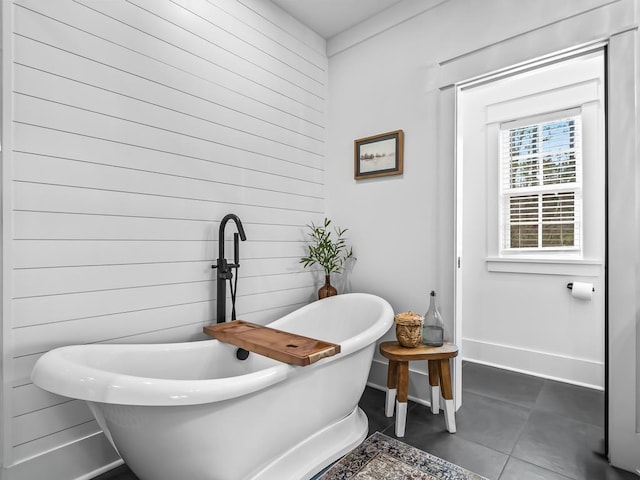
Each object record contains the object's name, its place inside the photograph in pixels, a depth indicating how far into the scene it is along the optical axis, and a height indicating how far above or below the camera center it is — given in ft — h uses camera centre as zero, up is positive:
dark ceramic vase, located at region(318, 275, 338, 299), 8.89 -1.24
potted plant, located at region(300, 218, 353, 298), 9.03 -0.25
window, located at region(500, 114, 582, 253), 9.06 +1.52
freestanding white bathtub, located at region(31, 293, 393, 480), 3.69 -2.13
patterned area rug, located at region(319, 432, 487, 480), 5.33 -3.54
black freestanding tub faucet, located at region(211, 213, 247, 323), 6.70 -0.50
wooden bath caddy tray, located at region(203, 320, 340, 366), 4.74 -1.56
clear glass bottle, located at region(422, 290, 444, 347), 6.93 -1.70
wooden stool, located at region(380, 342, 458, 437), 6.50 -2.41
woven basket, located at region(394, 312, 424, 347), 6.79 -1.69
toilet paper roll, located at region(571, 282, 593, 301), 8.52 -1.16
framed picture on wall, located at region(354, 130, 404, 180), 8.37 +2.14
